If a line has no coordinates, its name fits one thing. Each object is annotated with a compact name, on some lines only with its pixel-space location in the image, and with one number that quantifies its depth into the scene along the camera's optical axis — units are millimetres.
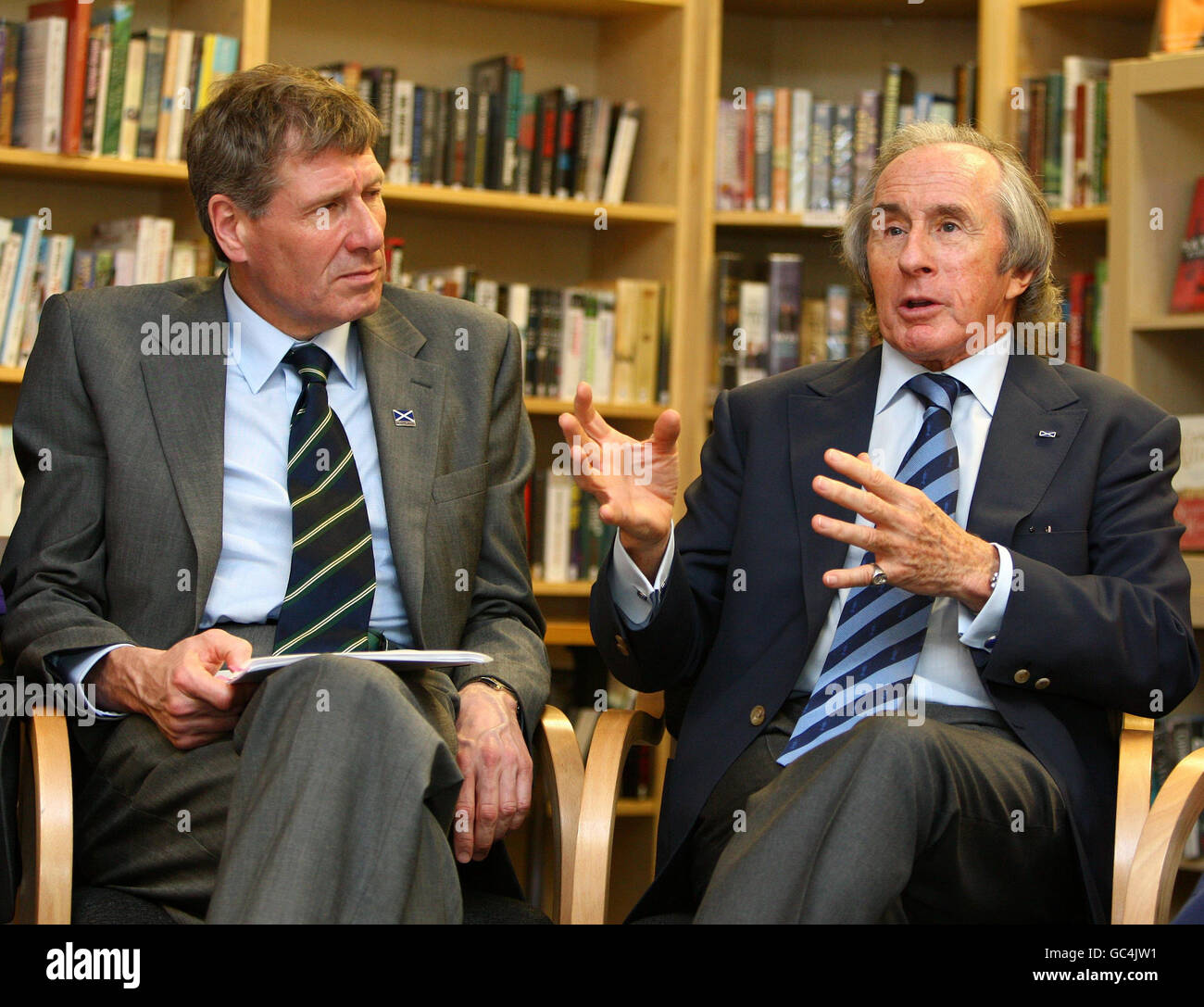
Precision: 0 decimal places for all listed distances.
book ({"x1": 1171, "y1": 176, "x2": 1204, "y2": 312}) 5296
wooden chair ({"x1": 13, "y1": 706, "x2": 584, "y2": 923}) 4210
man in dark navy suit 4150
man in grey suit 4363
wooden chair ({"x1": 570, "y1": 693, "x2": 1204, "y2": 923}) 4194
